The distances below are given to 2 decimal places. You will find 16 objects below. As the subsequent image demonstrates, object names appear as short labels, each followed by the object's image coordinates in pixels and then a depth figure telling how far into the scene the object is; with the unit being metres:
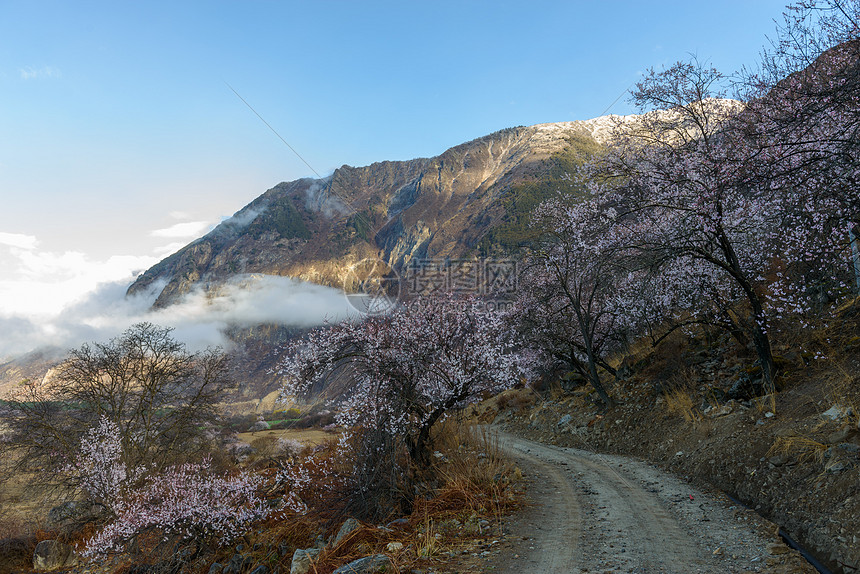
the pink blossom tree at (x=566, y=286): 15.98
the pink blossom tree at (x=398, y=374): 10.12
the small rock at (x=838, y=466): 7.00
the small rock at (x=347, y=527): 8.85
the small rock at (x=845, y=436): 7.50
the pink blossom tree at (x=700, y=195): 10.48
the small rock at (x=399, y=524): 8.39
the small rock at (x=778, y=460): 8.34
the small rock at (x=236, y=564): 12.32
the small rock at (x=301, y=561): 7.85
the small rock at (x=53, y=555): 21.70
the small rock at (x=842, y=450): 7.18
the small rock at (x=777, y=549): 5.96
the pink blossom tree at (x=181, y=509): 13.62
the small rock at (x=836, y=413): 8.19
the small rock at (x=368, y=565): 6.09
